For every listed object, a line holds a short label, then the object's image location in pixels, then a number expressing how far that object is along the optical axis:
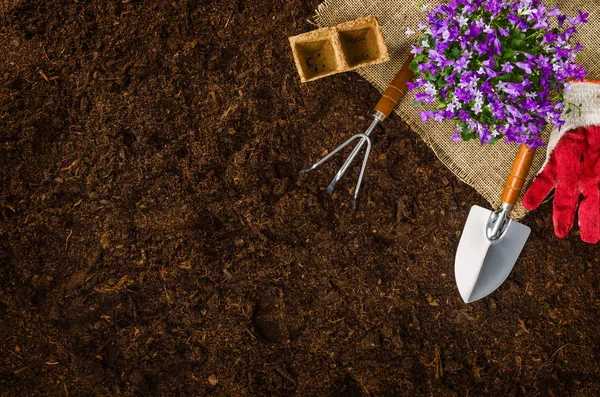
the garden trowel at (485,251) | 1.60
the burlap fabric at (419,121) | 1.66
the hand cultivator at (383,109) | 1.54
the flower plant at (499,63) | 1.21
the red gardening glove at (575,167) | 1.59
